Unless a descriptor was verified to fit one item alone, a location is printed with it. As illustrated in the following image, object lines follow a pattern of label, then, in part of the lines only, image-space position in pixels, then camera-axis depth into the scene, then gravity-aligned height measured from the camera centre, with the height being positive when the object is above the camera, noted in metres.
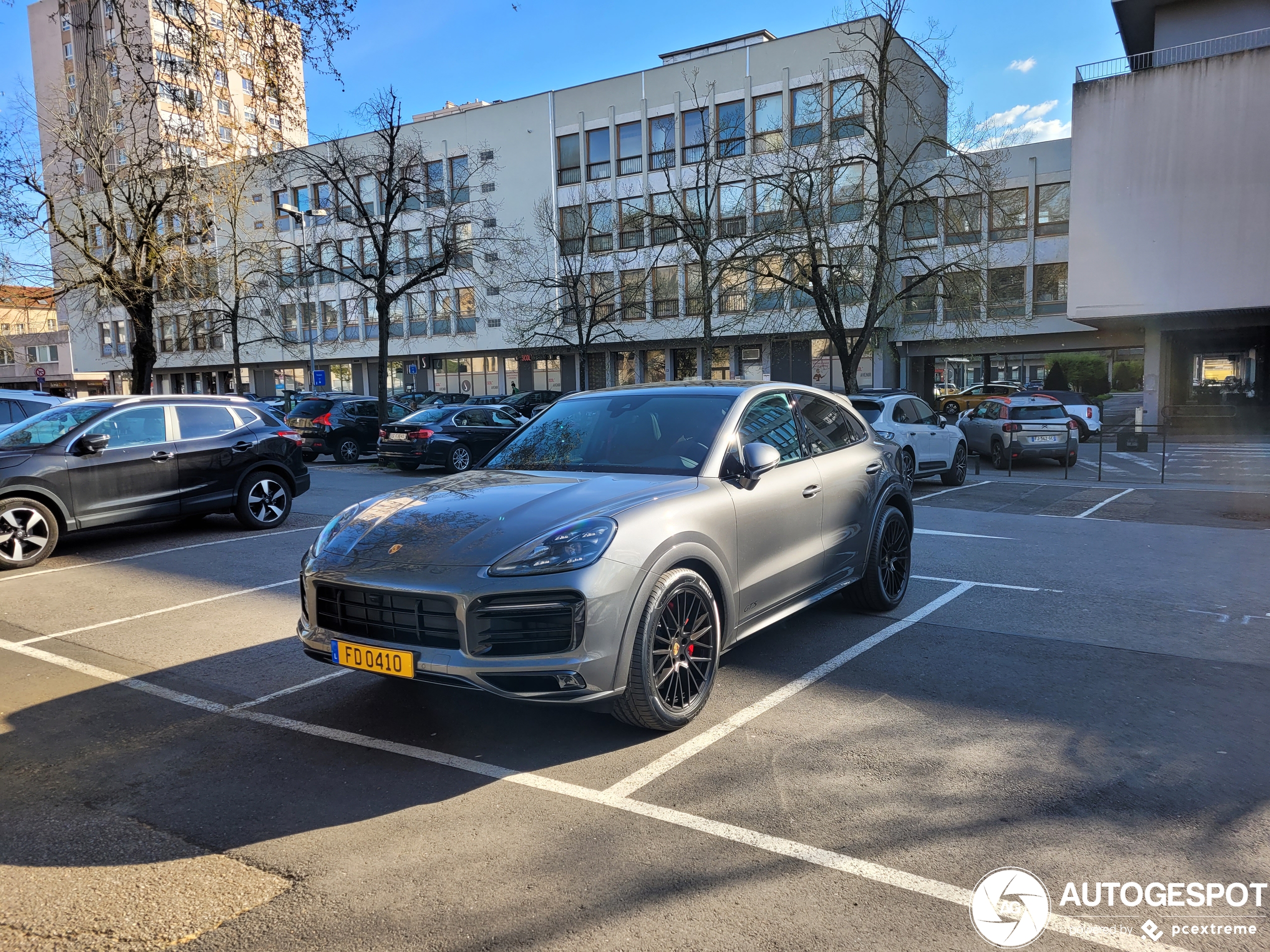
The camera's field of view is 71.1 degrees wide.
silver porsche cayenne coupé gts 3.79 -0.80
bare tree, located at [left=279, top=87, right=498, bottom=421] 22.53 +6.69
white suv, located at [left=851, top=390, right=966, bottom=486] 14.31 -0.93
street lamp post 27.32 +5.66
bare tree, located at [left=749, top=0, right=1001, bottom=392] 21.11 +4.30
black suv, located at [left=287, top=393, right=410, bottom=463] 23.02 -0.91
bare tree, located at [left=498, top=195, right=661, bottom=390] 39.62 +5.39
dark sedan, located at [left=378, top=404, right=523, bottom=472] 19.17 -1.09
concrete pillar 33.81 +0.08
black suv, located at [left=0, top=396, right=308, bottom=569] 8.94 -0.80
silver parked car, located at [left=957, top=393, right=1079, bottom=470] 18.83 -1.20
